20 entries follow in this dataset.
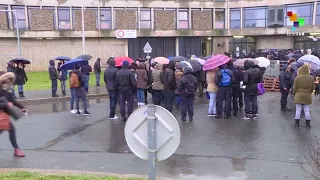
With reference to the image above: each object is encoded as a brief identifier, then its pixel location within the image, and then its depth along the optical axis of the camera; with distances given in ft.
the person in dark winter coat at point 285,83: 38.27
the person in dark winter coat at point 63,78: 53.11
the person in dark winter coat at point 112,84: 35.37
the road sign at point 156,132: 12.66
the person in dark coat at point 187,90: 34.17
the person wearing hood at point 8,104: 20.85
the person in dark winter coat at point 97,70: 63.16
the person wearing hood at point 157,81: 39.96
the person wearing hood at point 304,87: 29.91
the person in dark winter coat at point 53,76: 51.47
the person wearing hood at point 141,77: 41.24
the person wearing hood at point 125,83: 34.01
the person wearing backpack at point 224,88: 34.35
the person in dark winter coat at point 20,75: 49.14
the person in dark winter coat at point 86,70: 53.55
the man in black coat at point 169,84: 37.04
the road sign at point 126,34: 100.82
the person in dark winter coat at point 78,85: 37.73
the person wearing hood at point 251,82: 34.35
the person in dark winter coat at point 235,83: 36.01
